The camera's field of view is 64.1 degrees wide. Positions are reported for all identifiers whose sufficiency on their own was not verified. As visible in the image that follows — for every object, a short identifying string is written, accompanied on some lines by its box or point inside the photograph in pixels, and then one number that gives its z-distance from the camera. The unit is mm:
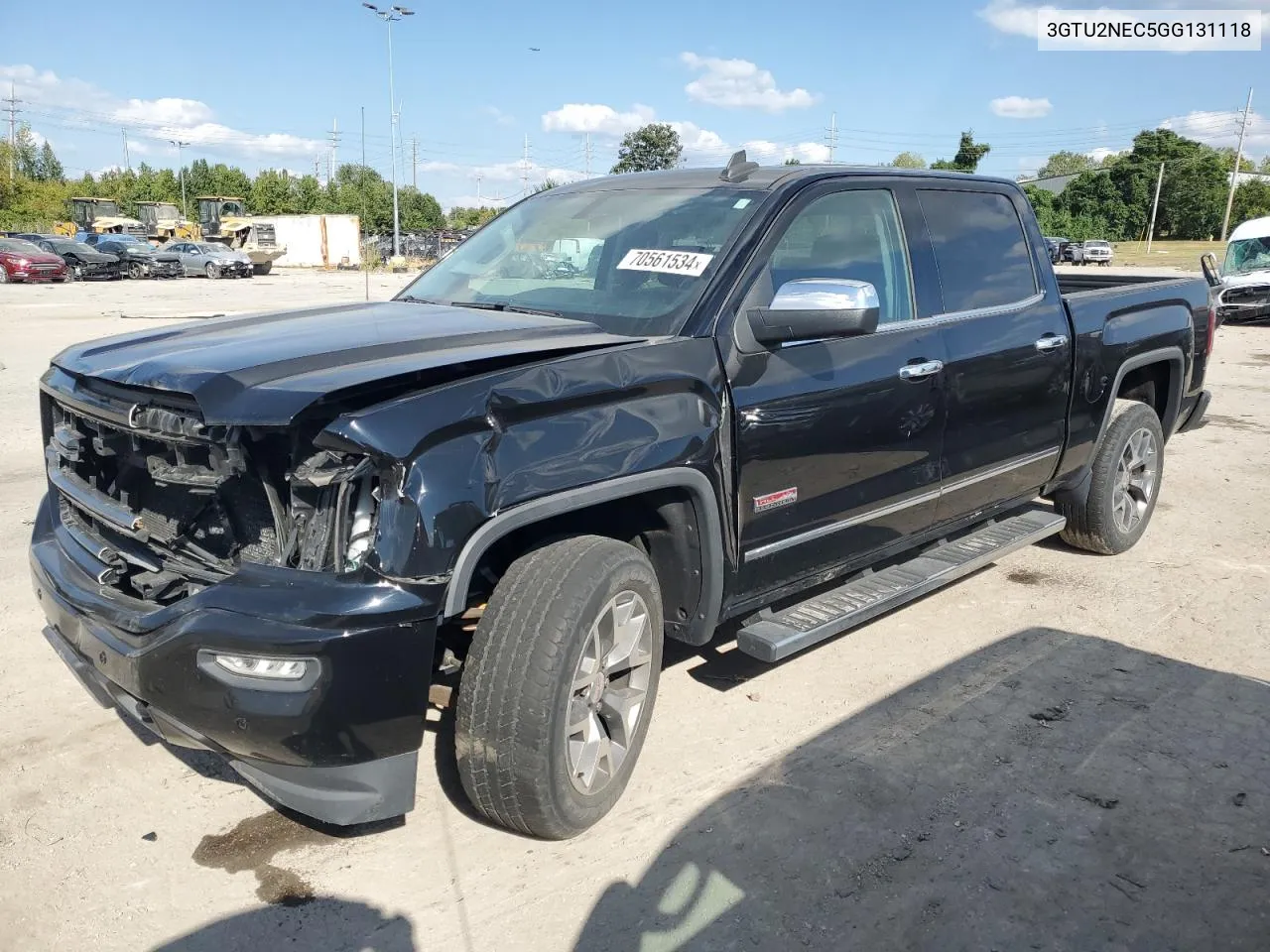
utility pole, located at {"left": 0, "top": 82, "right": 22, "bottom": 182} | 72525
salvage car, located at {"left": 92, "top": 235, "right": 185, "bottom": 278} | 37031
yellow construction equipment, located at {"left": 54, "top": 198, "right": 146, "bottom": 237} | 53469
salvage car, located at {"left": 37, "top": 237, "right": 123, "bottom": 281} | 35250
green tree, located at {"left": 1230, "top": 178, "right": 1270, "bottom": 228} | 65812
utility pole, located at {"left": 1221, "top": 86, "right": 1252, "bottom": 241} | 61562
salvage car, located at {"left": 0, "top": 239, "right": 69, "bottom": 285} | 32219
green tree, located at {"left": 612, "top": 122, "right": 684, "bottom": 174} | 68938
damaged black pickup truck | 2441
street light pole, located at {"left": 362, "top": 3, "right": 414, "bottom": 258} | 35375
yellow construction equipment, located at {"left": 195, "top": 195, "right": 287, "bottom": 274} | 43594
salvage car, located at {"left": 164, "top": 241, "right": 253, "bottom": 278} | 38062
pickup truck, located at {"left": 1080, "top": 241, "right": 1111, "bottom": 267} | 48312
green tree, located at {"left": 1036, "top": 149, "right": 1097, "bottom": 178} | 124062
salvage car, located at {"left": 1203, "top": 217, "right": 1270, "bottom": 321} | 18734
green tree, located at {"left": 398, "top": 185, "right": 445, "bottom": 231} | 87562
